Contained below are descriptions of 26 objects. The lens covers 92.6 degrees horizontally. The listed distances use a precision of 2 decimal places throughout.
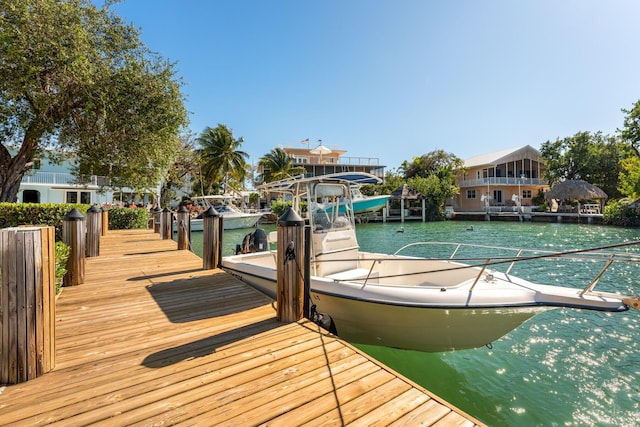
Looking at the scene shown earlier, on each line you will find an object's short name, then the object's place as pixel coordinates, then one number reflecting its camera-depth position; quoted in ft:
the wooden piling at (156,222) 49.60
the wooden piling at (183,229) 31.35
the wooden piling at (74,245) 17.57
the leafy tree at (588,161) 120.26
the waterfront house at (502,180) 133.49
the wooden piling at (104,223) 45.19
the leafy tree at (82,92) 33.27
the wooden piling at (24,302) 7.79
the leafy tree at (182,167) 107.72
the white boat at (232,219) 87.39
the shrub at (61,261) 15.38
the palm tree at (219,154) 107.27
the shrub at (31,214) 32.81
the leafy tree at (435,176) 123.24
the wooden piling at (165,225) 40.06
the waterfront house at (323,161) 147.83
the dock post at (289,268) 12.42
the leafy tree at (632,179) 82.93
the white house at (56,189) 83.05
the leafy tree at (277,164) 128.67
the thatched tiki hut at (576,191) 100.58
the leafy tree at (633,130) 98.94
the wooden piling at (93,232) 25.96
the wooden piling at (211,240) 22.54
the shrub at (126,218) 57.00
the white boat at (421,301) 11.94
